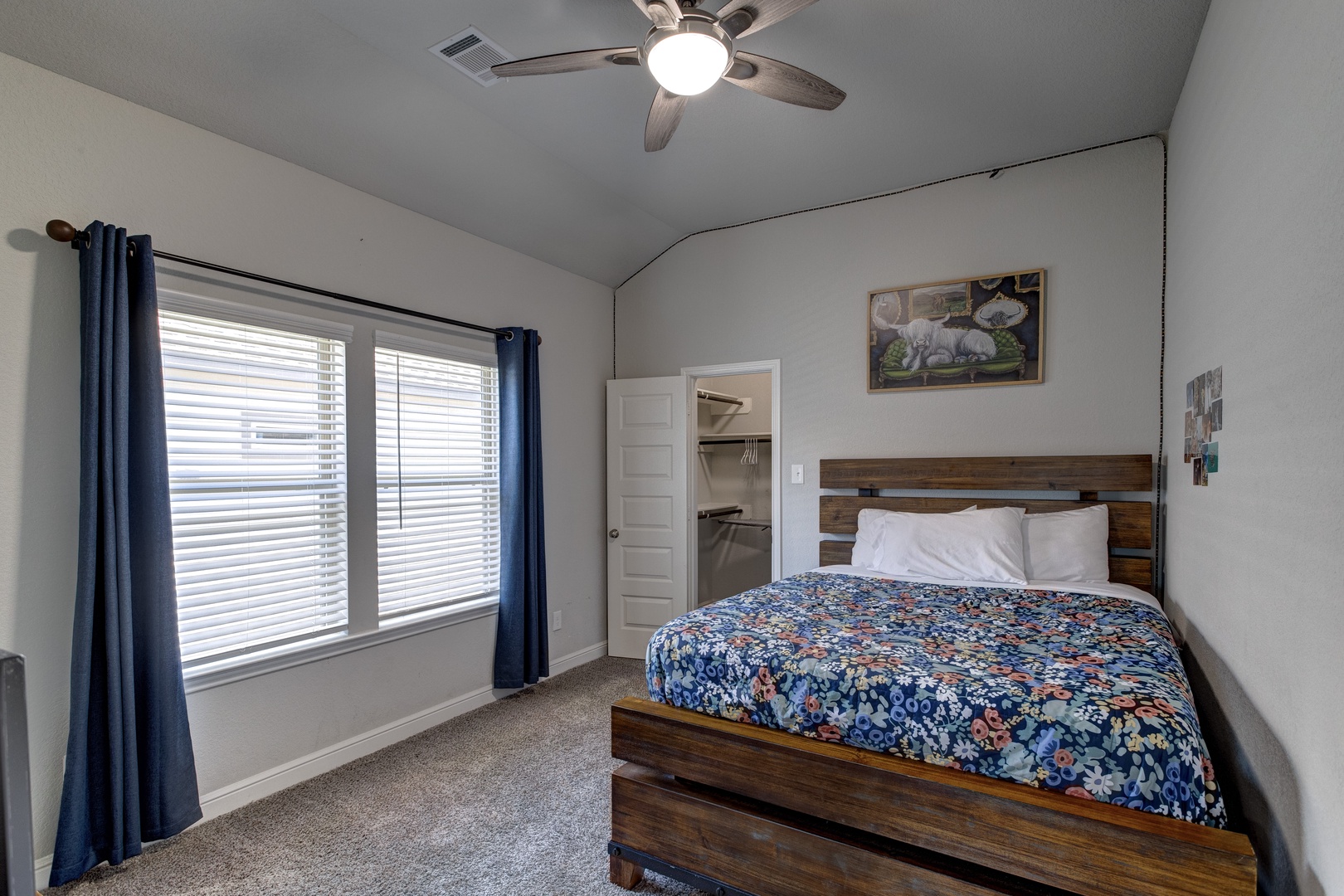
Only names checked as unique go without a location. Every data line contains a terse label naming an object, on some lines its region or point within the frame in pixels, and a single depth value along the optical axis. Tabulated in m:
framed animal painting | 3.43
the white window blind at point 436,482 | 3.24
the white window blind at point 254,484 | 2.46
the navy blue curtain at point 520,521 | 3.71
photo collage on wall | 2.03
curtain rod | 2.11
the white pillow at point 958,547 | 3.00
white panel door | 4.40
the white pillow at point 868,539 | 3.44
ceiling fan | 1.77
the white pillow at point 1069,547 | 3.01
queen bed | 1.45
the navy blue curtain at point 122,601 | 2.10
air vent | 2.40
